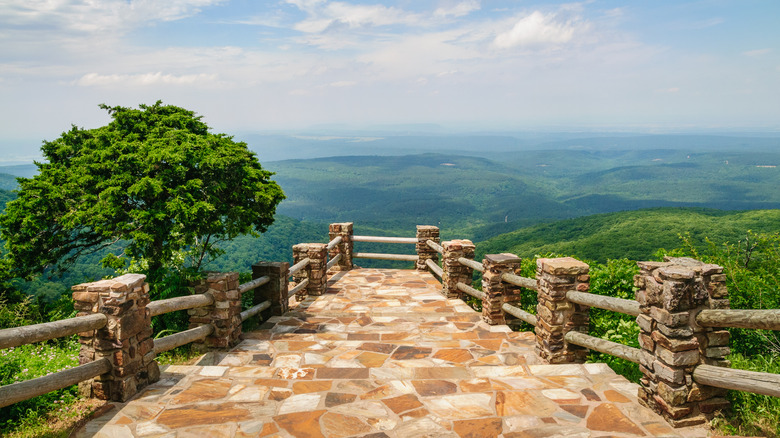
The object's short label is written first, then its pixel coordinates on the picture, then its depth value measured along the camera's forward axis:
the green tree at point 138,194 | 7.13
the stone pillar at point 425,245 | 11.66
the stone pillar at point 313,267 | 9.45
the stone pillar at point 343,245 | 12.51
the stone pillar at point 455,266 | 8.73
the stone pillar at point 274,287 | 7.25
